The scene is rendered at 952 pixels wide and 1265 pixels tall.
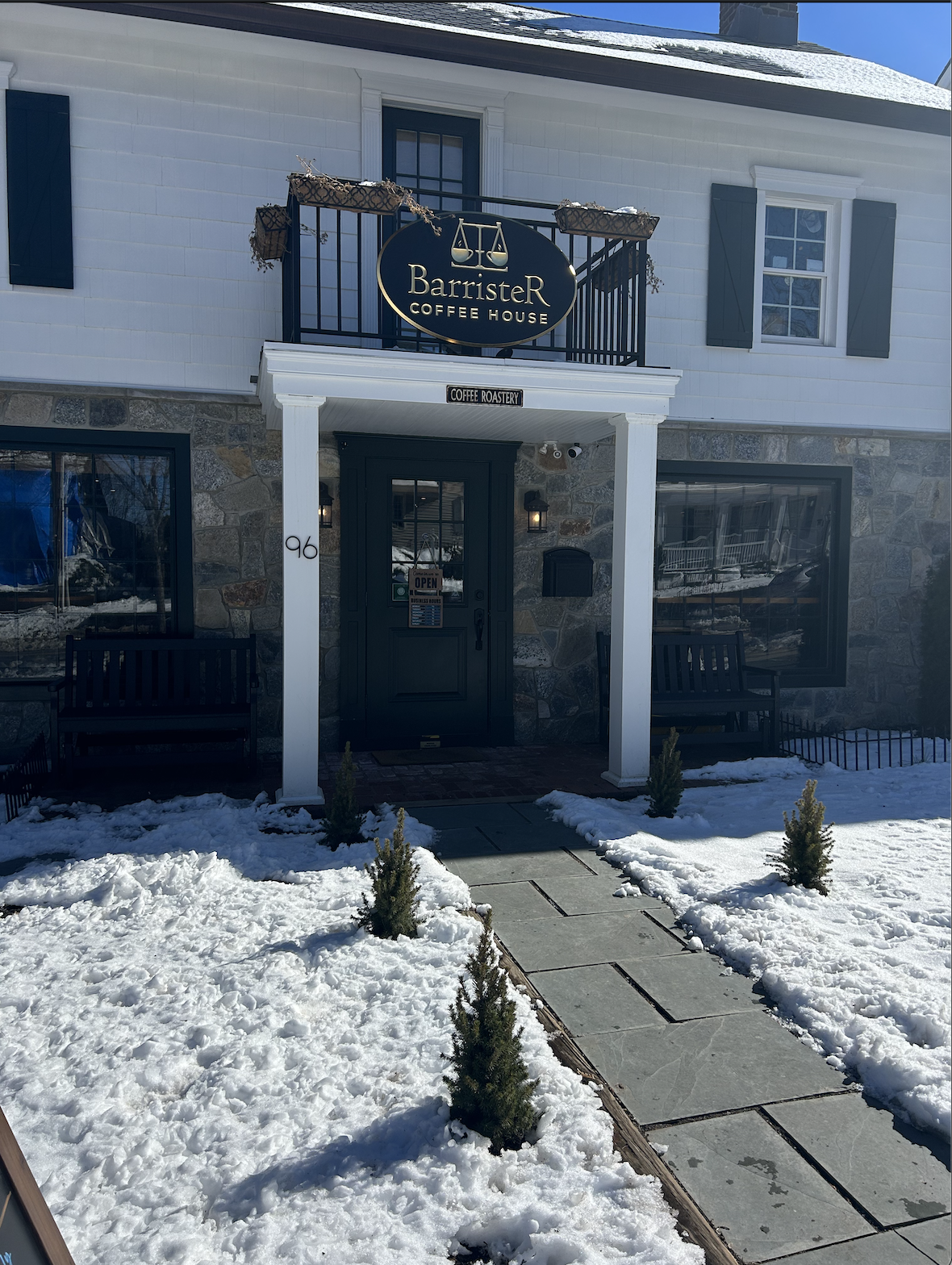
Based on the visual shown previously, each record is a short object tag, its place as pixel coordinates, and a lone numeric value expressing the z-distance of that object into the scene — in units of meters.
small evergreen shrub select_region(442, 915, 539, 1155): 2.59
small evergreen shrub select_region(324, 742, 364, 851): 5.06
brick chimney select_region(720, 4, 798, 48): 10.74
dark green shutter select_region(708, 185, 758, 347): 8.16
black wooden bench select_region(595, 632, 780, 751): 7.48
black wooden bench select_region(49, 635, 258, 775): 6.44
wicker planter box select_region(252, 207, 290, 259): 6.05
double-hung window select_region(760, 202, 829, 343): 8.46
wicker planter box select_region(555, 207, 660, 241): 6.14
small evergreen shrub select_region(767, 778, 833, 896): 4.48
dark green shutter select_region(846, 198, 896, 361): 8.50
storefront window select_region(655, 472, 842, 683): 8.40
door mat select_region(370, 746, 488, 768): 7.38
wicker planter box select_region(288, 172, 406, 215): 5.66
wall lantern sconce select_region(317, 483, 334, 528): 7.34
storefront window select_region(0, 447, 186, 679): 7.02
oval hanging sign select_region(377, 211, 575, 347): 5.97
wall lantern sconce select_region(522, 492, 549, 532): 7.89
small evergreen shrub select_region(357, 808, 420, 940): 3.90
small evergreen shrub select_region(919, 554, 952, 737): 8.70
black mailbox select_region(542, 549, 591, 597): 7.93
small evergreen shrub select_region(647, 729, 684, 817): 5.82
